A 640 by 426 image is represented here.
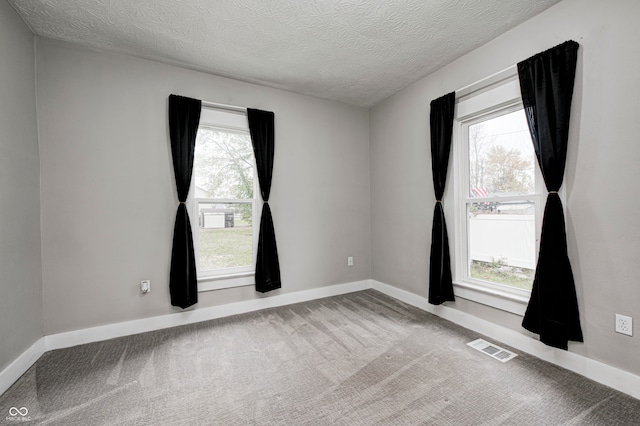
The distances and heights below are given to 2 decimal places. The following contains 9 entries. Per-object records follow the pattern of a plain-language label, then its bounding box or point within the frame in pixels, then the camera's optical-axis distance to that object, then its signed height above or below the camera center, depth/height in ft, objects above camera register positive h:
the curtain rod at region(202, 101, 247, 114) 10.40 +4.07
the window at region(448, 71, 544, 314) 8.07 +0.32
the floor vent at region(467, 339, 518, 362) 7.51 -3.97
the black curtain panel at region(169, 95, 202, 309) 9.57 +0.19
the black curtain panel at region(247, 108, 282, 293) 11.08 +0.76
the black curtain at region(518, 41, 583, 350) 6.79 +0.17
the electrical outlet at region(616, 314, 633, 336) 6.07 -2.62
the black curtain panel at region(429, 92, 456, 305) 9.80 +0.31
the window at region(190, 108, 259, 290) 10.50 +0.50
